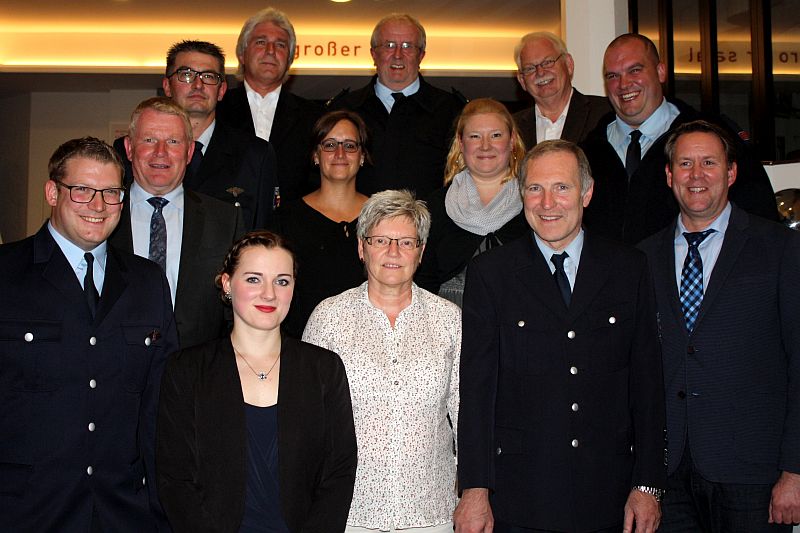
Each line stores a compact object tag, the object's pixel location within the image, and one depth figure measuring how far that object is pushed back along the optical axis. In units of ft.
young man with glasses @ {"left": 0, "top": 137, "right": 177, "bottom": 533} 8.20
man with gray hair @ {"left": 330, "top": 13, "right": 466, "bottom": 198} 14.19
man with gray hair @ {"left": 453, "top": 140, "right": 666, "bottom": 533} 8.72
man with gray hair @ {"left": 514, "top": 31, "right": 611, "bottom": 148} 14.78
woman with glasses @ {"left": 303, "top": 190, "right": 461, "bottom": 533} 9.22
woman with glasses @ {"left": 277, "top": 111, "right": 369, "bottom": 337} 12.09
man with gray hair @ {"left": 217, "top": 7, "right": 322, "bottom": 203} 14.43
